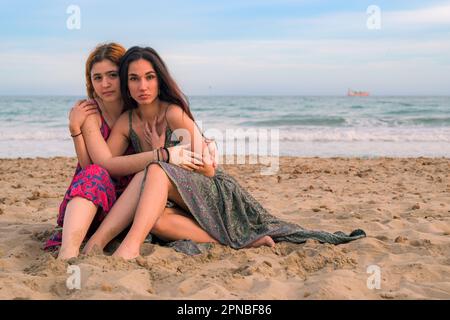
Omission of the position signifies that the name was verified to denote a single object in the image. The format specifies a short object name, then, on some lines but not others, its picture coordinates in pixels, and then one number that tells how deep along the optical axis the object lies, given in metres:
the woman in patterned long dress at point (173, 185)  3.59
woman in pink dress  3.56
